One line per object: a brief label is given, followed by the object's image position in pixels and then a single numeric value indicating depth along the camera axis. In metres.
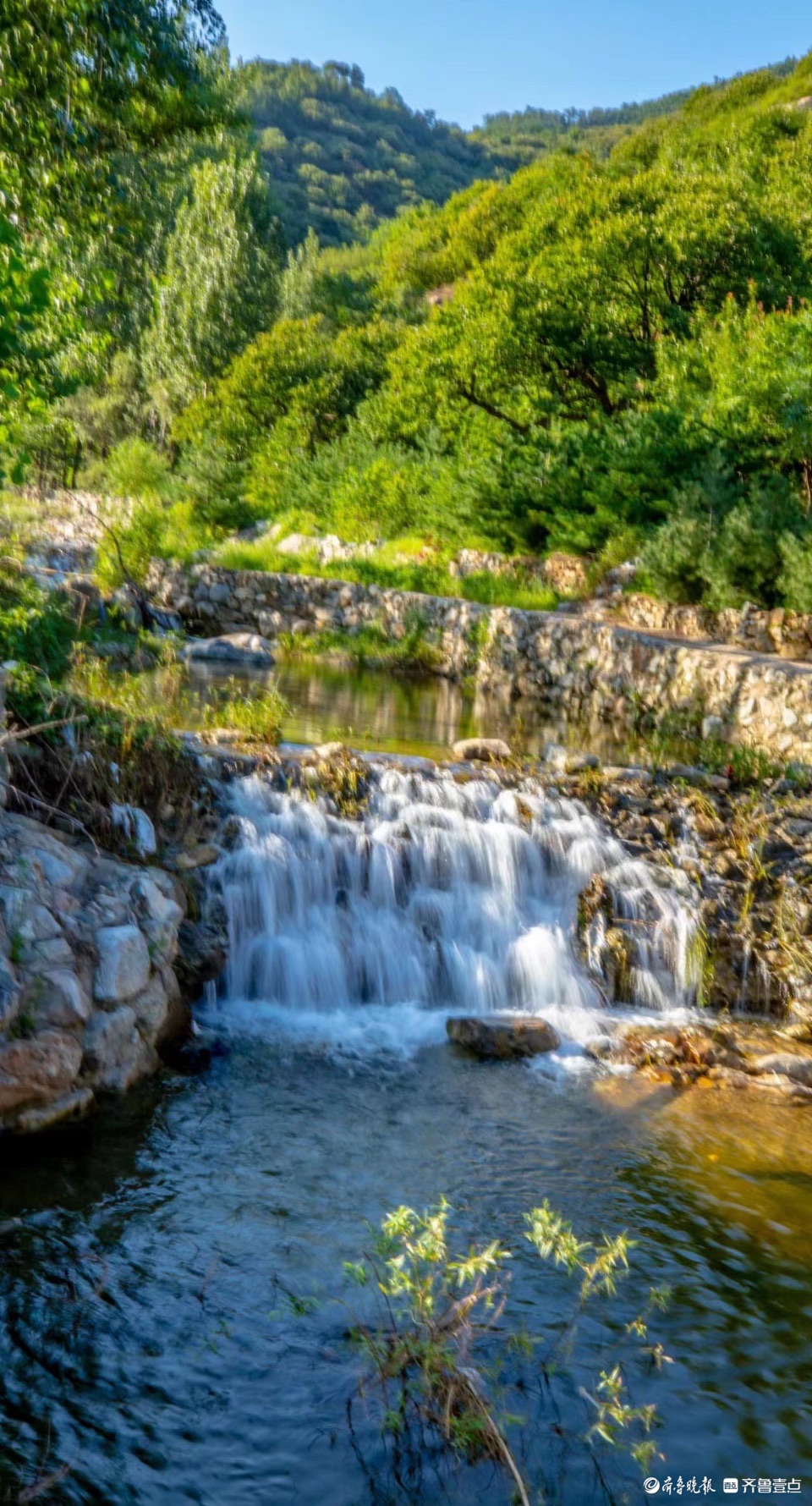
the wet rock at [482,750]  10.66
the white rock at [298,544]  26.22
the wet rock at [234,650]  17.51
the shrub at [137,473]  28.36
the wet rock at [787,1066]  6.79
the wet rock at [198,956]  7.02
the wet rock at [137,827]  7.24
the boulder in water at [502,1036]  6.86
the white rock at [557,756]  10.41
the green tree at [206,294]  38.31
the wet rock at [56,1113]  5.15
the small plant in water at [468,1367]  3.54
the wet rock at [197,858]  7.58
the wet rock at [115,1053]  5.68
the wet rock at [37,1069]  5.09
